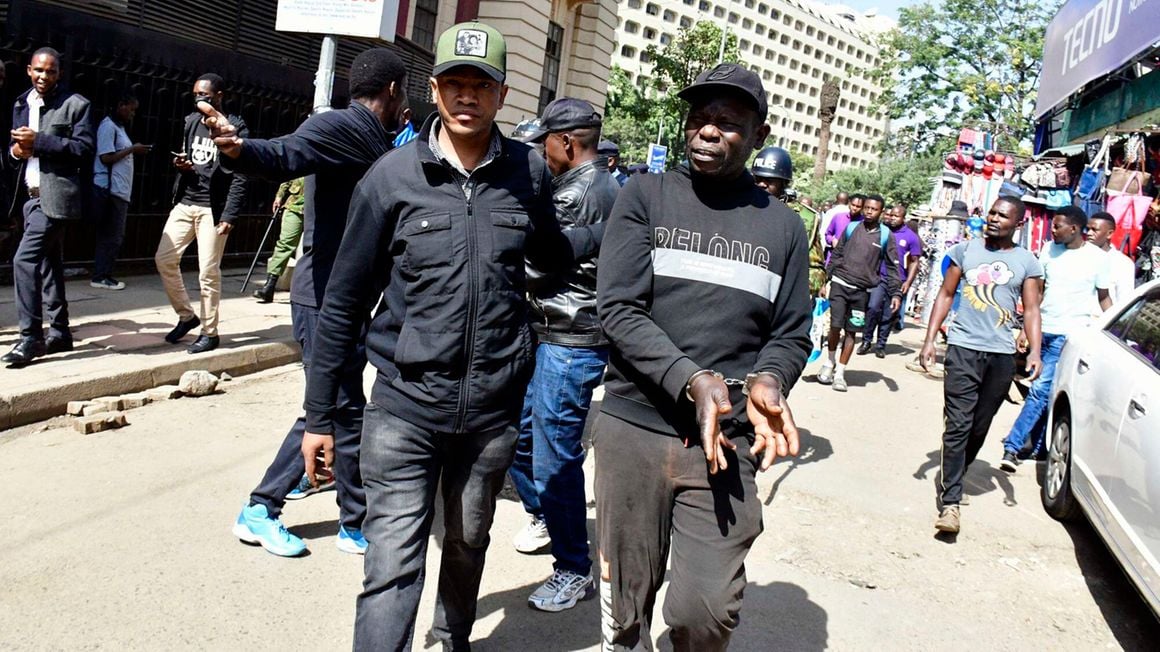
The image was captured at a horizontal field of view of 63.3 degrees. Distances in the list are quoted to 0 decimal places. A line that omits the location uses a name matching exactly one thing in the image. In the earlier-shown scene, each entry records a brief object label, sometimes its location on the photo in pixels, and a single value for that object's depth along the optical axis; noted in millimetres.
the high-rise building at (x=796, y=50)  118500
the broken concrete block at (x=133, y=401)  5805
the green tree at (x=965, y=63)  37844
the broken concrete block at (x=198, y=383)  6289
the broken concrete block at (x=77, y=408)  5527
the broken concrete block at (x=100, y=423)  5289
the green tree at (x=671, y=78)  34312
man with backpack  9445
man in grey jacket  6074
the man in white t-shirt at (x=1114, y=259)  7062
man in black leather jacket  3801
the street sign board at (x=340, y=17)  7520
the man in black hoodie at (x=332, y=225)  3434
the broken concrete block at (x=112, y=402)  5622
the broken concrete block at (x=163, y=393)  6102
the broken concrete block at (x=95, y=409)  5477
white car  4117
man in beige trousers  6805
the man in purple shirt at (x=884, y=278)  12141
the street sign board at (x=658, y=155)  21906
